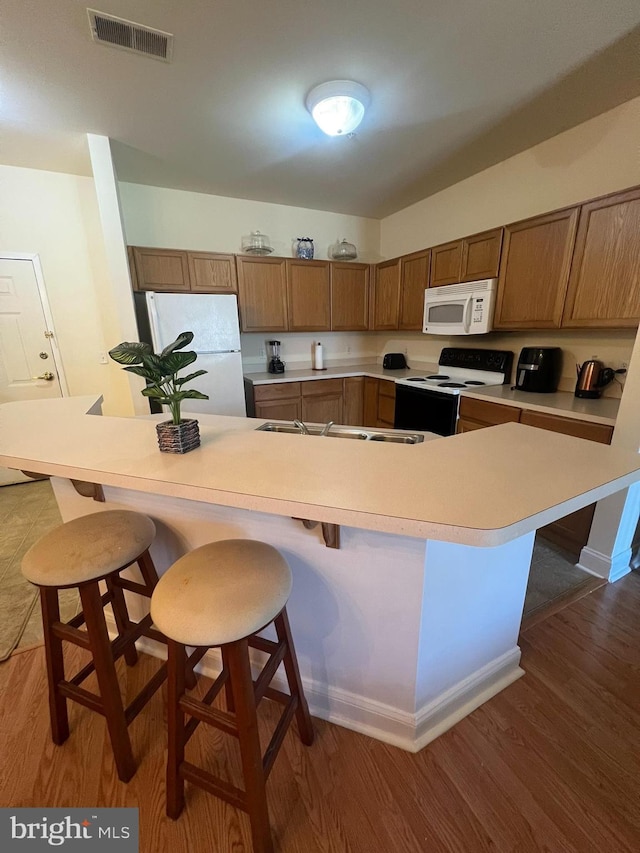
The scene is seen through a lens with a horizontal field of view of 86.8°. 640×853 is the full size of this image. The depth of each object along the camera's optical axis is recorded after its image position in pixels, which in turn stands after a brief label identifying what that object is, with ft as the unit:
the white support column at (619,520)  5.64
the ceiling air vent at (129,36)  4.78
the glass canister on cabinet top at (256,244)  11.35
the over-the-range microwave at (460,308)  9.00
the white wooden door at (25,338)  9.66
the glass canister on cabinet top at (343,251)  12.59
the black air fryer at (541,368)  8.18
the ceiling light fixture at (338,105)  6.06
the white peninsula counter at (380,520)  2.62
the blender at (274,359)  12.58
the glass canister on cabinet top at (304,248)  12.36
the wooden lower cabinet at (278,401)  11.26
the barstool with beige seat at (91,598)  3.37
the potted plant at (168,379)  3.31
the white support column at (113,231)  7.75
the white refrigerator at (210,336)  9.23
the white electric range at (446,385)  9.38
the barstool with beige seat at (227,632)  2.68
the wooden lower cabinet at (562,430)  6.39
